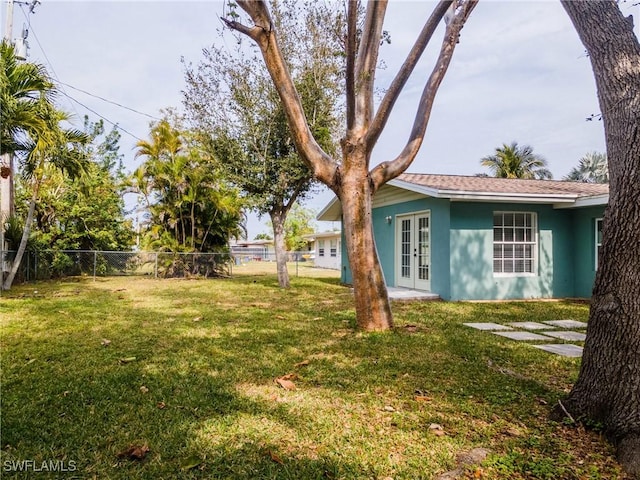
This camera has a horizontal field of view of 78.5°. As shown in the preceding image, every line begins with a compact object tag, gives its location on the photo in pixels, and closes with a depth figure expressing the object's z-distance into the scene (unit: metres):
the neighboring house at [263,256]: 36.42
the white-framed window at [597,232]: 9.68
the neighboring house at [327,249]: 27.66
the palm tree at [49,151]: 8.59
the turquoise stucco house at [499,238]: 9.47
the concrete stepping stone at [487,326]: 6.15
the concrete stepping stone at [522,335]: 5.47
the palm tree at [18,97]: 7.98
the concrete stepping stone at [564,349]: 4.58
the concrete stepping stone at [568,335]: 5.44
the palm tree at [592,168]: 29.46
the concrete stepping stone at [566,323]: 6.41
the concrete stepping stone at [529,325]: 6.22
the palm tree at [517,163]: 28.47
